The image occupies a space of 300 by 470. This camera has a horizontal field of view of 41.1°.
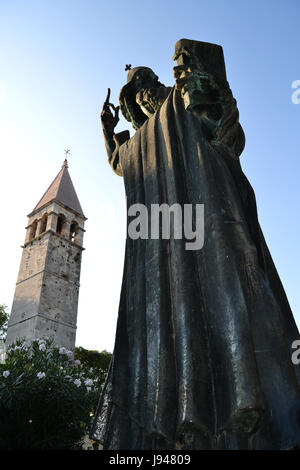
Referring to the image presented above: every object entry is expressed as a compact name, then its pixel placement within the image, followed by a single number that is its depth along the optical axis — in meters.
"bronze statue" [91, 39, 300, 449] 1.70
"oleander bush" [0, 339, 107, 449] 5.46
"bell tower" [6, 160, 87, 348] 33.97
